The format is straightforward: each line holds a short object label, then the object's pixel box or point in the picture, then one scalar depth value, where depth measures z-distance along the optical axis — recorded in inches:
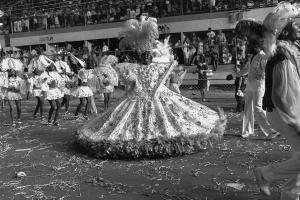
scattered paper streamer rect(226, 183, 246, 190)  212.7
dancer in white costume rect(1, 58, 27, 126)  464.5
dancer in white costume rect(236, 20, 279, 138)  315.3
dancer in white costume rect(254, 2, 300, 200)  173.9
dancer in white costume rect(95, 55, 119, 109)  493.4
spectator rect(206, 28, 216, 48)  719.2
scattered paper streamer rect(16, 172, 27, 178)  262.5
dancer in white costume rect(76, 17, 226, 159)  273.4
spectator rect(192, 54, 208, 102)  569.9
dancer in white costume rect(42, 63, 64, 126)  445.7
